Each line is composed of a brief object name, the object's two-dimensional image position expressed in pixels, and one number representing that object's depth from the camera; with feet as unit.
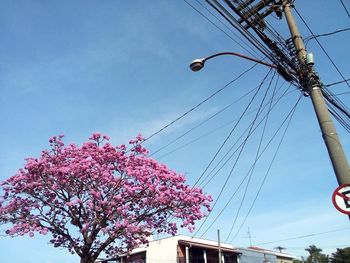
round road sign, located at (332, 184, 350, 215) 20.57
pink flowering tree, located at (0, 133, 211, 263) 49.39
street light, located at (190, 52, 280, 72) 29.60
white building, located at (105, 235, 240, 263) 110.11
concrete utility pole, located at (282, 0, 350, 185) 23.45
